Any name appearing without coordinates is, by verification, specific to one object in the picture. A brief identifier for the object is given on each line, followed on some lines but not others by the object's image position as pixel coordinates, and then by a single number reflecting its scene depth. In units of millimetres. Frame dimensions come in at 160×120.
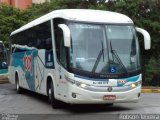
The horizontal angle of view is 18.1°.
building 63894
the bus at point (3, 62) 31892
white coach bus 14422
